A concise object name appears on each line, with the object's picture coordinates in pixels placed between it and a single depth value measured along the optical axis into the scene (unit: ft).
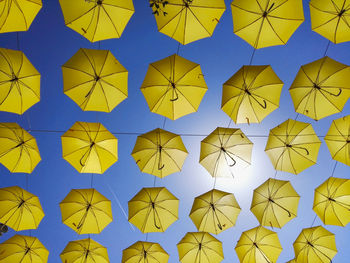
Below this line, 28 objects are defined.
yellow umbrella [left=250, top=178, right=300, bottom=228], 33.24
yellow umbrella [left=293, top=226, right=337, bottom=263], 34.88
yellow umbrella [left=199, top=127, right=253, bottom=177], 30.96
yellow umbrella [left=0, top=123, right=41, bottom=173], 28.60
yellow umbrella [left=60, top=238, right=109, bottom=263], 34.12
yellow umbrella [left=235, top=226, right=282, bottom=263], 34.71
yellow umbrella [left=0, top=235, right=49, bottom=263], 33.32
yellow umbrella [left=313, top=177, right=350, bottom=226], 32.71
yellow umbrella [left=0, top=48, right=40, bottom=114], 25.07
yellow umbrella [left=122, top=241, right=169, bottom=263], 34.30
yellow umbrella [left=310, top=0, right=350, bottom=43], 24.03
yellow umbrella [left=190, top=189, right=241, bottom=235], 33.47
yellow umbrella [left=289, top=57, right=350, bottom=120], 26.55
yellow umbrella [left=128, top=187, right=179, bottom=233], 33.09
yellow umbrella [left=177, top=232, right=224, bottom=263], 35.01
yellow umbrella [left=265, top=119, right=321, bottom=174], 30.66
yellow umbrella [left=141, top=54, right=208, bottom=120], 26.73
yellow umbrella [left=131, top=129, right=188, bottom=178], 30.71
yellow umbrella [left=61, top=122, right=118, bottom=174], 29.22
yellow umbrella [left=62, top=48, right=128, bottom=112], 25.77
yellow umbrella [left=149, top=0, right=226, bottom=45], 24.23
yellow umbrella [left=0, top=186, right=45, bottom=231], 31.63
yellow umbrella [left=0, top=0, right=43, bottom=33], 22.31
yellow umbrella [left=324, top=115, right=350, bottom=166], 29.63
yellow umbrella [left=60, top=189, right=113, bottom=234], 32.86
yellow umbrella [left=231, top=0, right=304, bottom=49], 24.50
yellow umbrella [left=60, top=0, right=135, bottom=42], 23.38
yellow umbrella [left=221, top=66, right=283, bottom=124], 27.32
